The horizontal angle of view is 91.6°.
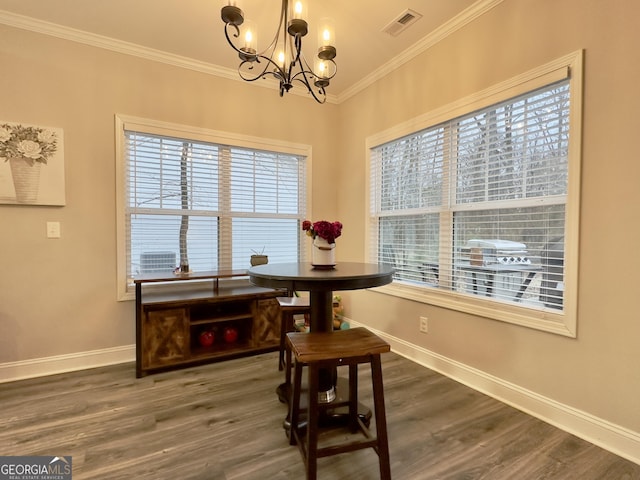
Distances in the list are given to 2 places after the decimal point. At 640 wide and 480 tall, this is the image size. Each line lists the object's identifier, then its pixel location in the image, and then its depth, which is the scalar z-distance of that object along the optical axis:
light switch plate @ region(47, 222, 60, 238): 2.48
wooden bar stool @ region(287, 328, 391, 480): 1.29
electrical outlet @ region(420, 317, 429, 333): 2.66
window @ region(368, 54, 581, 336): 1.84
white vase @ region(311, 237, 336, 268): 1.90
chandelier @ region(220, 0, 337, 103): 1.54
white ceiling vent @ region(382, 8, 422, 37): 2.33
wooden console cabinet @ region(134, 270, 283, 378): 2.46
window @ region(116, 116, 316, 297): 2.82
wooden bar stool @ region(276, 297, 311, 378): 2.35
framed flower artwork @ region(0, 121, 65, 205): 2.33
